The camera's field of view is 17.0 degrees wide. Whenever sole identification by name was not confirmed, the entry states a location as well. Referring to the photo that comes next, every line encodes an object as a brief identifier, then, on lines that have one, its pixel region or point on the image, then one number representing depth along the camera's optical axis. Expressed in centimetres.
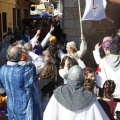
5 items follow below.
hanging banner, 877
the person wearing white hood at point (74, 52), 749
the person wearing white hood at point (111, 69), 599
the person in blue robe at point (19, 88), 523
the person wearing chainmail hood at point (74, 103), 389
